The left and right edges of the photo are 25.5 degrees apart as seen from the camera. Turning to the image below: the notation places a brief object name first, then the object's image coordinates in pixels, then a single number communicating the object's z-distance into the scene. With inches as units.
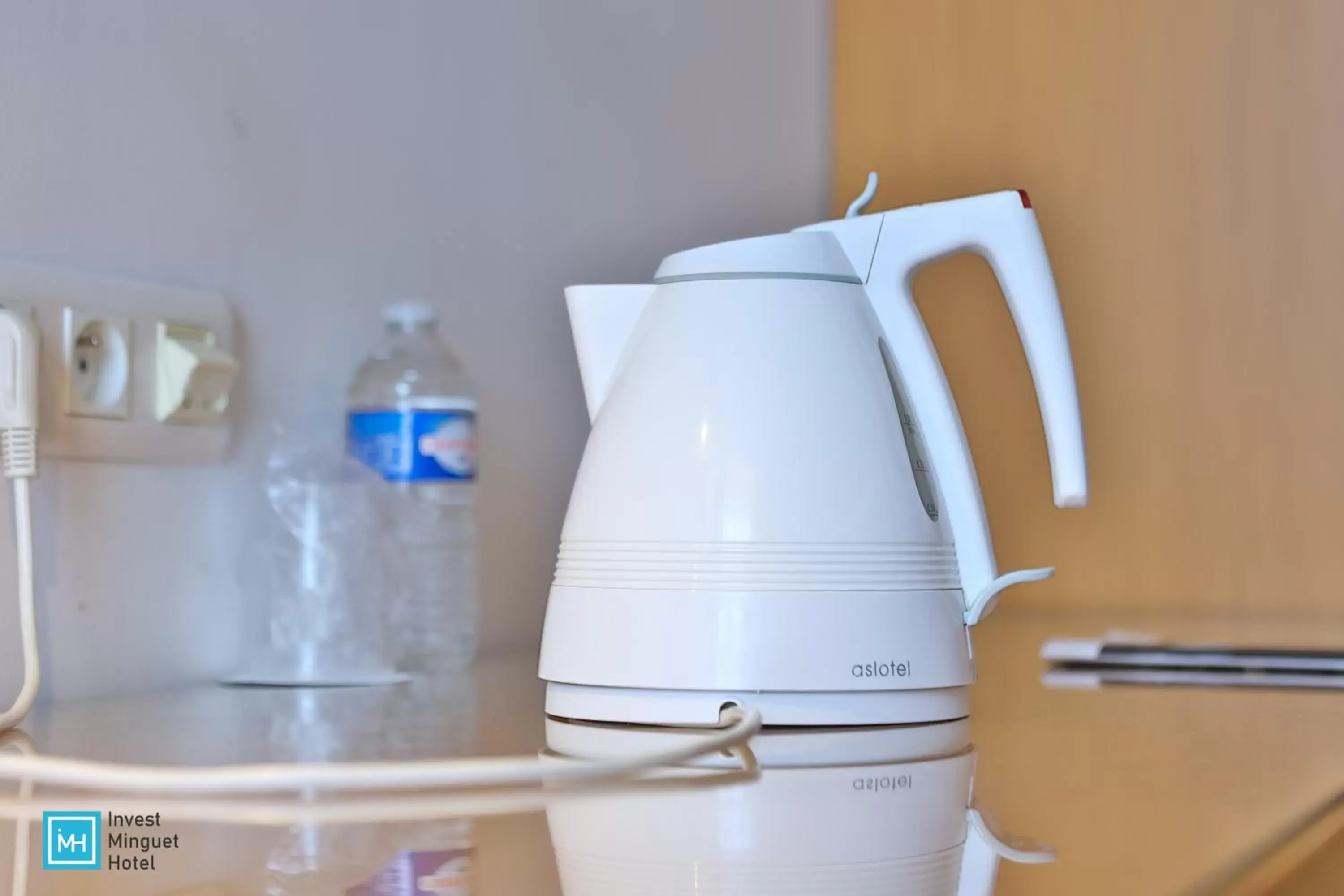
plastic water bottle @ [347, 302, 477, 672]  55.2
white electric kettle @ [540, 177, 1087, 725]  44.3
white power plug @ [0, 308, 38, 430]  48.1
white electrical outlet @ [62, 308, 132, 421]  49.8
